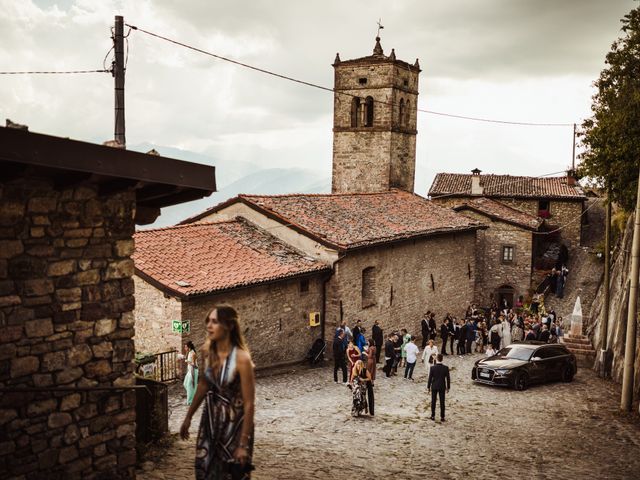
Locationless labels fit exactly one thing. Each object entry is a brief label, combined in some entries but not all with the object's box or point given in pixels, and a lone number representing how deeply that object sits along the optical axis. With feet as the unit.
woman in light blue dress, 46.06
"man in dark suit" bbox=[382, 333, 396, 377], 63.05
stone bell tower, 117.08
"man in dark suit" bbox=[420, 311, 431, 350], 77.77
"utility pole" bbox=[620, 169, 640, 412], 49.03
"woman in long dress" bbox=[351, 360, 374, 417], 45.80
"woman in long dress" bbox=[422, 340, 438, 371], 58.65
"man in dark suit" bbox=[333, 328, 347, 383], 60.34
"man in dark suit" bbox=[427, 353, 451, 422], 45.19
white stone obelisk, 77.36
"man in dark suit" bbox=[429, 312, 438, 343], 80.50
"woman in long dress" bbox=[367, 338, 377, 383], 49.49
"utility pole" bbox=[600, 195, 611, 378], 67.26
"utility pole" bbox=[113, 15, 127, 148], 40.60
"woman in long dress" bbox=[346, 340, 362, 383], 50.47
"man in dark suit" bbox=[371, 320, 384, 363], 71.56
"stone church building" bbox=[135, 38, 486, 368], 62.44
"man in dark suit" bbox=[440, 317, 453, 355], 77.10
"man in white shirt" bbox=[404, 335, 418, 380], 61.26
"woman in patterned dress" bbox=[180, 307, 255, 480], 17.02
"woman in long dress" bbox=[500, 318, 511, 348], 80.20
